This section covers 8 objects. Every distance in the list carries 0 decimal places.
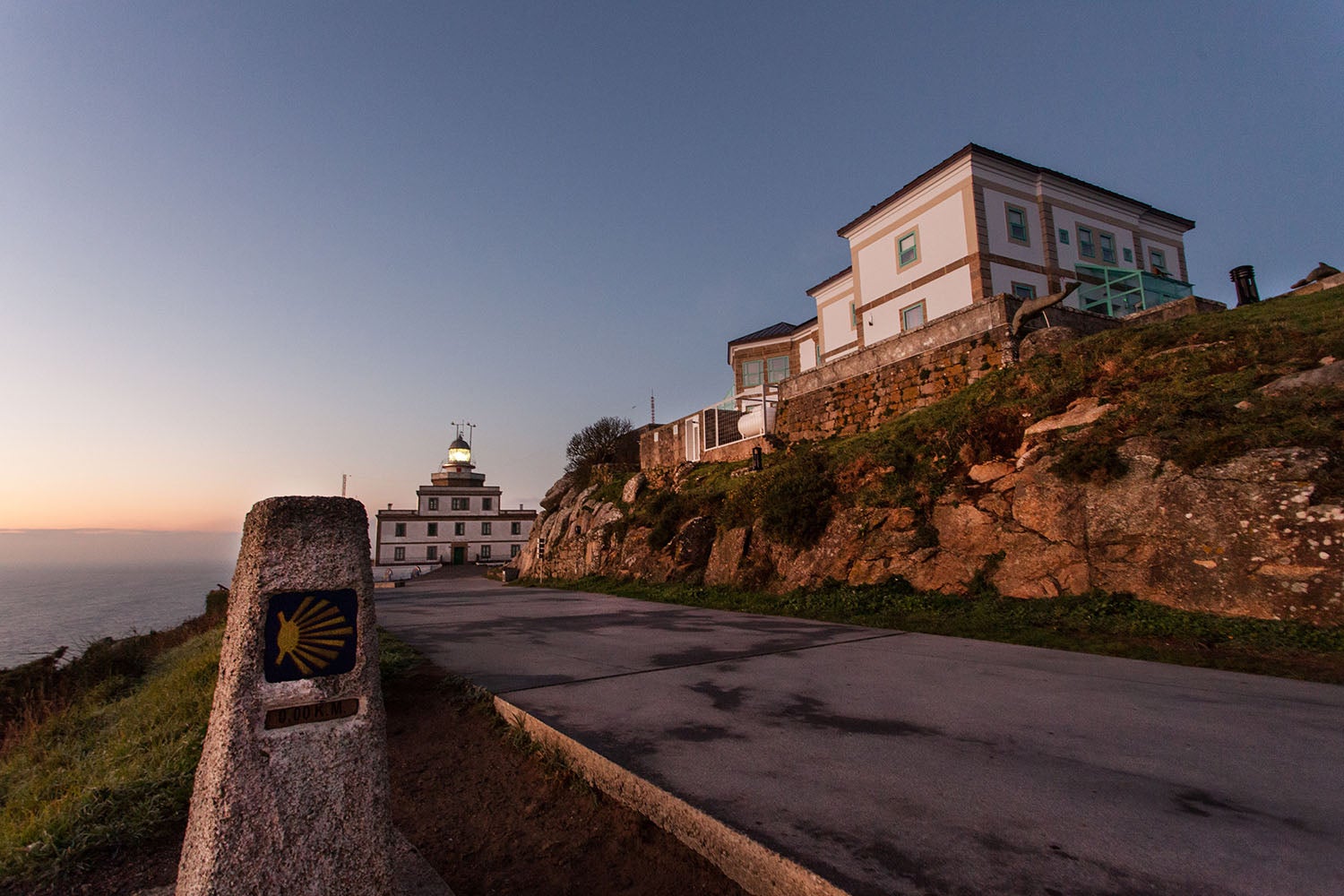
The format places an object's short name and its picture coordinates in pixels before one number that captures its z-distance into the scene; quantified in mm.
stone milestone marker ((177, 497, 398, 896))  1998
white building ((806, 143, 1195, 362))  20625
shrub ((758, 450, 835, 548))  11391
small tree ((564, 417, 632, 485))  29844
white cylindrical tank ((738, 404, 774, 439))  19250
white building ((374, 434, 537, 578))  55531
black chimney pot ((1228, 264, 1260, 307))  18141
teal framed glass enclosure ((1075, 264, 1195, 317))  20484
